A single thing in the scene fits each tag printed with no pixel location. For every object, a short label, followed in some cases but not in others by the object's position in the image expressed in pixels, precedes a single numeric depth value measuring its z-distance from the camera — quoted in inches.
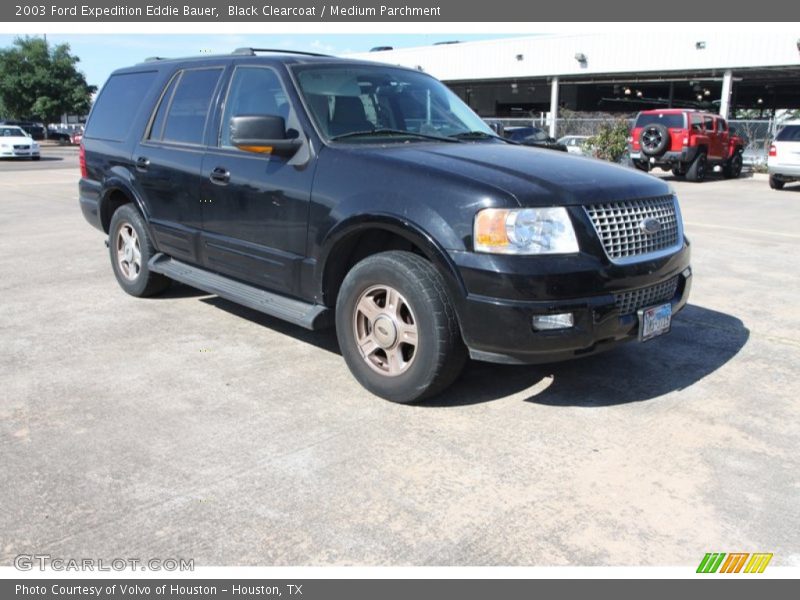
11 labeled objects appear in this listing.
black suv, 143.5
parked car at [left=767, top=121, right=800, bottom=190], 672.4
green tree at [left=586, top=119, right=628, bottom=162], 954.1
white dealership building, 1125.1
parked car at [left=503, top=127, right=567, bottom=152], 895.7
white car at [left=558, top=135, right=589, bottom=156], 1013.7
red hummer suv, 809.5
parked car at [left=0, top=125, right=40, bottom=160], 1155.3
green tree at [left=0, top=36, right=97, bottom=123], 1879.9
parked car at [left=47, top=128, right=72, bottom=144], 1990.7
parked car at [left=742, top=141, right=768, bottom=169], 970.7
